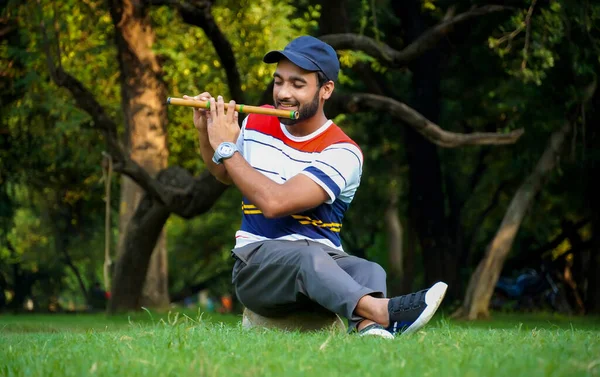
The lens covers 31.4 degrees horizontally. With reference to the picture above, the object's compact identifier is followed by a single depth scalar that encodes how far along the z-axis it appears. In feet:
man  17.67
